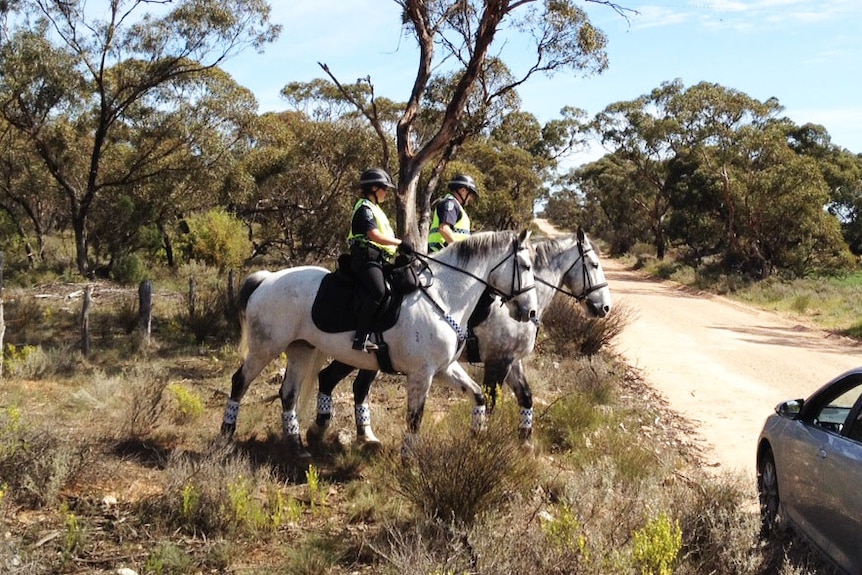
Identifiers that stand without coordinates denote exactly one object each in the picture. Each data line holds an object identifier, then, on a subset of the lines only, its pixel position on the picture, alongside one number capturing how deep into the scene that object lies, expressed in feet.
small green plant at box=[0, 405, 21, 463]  17.62
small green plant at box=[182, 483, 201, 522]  16.17
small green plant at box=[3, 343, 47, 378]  31.54
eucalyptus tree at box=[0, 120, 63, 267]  78.69
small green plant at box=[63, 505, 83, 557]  14.78
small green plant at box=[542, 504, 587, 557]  13.19
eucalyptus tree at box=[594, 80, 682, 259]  122.52
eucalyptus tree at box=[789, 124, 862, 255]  119.85
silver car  13.30
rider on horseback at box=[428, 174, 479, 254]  24.88
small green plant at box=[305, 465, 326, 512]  17.33
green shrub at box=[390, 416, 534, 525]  16.02
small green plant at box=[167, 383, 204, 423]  24.90
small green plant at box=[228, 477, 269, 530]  16.19
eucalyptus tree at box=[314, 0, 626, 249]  44.14
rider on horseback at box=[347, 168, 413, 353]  20.47
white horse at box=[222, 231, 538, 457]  20.47
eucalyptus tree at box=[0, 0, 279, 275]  65.31
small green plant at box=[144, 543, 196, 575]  14.24
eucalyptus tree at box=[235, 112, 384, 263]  75.56
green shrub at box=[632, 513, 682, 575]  12.09
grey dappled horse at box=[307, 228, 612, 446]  23.54
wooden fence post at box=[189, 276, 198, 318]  44.33
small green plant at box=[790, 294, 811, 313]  71.51
